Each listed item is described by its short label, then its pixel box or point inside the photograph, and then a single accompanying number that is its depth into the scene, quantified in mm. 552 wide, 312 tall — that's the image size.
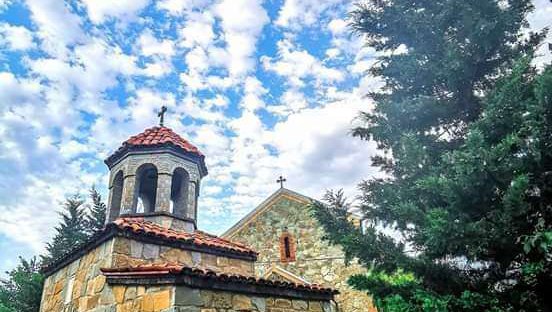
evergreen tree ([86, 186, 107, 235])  13852
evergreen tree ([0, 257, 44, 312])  10398
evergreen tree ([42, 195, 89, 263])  13430
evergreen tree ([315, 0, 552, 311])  4152
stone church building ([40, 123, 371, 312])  4652
